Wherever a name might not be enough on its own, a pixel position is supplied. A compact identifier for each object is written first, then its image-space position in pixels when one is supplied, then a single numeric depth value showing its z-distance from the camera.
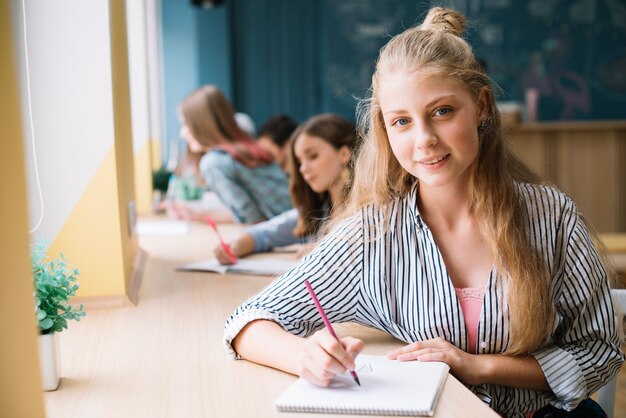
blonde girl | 1.25
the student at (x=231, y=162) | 3.26
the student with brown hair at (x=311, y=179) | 2.43
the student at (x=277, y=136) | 4.65
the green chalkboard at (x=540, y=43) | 6.18
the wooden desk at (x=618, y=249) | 3.14
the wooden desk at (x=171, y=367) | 1.08
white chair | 1.45
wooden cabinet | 5.62
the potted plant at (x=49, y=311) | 1.14
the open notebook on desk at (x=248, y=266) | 2.06
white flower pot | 1.15
